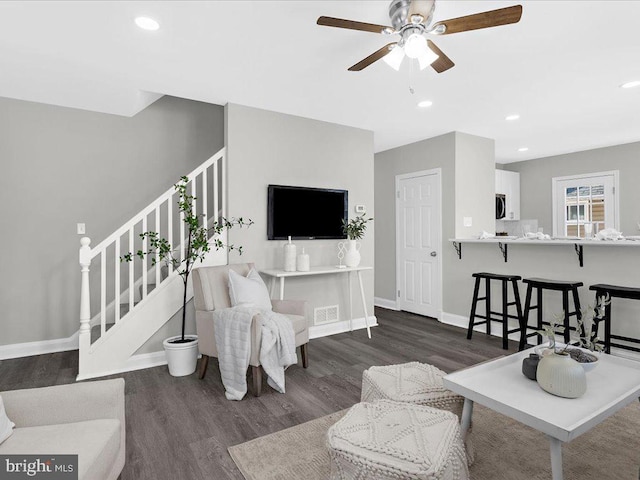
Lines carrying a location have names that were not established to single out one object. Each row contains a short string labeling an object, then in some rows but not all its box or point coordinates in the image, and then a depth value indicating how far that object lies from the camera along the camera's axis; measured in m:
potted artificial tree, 3.06
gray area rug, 1.83
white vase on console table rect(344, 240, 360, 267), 4.22
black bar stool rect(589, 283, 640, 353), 3.01
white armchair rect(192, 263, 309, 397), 2.92
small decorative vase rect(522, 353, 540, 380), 1.83
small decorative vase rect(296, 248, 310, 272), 3.87
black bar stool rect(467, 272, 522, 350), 3.85
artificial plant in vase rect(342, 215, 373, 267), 4.23
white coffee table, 1.45
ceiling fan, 1.89
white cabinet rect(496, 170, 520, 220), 6.79
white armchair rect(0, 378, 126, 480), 1.27
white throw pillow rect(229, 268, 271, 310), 3.03
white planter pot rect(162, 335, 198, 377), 3.06
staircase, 3.03
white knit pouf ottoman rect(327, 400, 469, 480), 1.30
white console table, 3.66
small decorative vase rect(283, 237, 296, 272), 3.82
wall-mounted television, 3.96
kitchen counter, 3.24
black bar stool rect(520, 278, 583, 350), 3.37
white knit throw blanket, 2.65
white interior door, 5.07
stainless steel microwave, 6.60
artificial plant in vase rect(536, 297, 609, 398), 1.64
